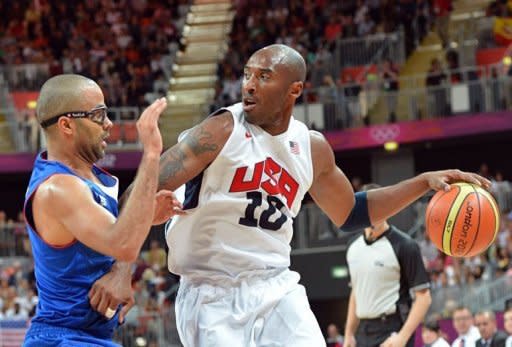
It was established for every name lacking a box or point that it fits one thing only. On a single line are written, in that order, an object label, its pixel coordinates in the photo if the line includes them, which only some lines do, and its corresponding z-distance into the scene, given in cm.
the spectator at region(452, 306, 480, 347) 1241
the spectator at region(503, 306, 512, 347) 1143
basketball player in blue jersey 464
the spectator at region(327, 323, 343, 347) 1797
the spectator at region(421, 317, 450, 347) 1179
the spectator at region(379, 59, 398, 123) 2505
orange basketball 650
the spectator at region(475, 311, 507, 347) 1170
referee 917
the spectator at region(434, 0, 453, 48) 2756
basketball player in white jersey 580
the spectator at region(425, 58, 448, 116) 2453
